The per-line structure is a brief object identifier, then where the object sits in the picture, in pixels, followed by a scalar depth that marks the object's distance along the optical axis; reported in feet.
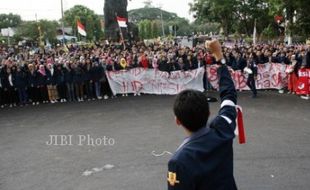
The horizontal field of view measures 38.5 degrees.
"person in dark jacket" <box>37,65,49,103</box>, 56.89
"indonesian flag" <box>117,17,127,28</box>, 78.81
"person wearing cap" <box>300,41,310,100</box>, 52.29
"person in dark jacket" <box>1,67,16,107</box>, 55.62
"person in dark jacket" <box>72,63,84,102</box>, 57.93
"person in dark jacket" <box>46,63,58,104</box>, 57.26
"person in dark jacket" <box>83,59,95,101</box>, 58.49
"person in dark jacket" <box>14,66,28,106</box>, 55.73
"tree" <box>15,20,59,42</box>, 289.33
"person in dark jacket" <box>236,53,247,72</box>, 58.80
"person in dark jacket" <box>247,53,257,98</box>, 53.06
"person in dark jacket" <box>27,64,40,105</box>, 56.59
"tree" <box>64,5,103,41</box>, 325.38
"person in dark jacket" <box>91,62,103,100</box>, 58.75
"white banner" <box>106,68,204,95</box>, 60.18
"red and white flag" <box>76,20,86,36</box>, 89.10
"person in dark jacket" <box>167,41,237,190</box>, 8.05
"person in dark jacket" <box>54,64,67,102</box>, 57.52
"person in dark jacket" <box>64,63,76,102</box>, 57.77
